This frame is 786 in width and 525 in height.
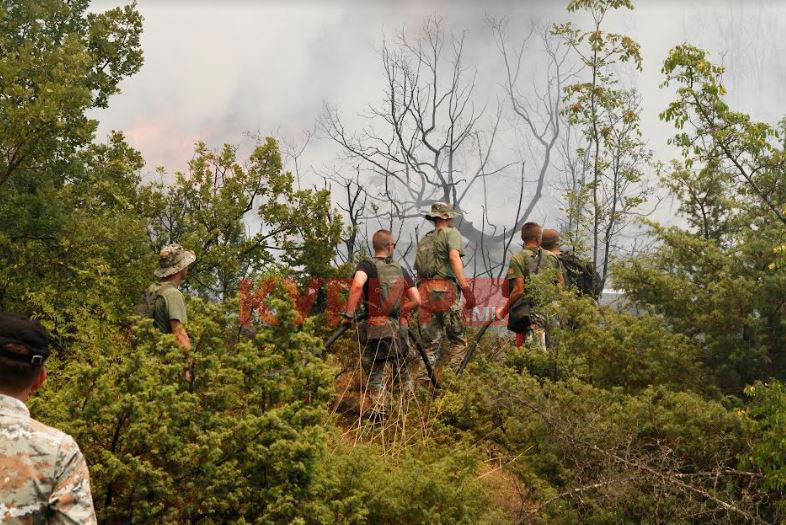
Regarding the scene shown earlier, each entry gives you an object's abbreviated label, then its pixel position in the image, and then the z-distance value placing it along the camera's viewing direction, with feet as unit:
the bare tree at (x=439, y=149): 81.92
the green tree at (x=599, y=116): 46.83
